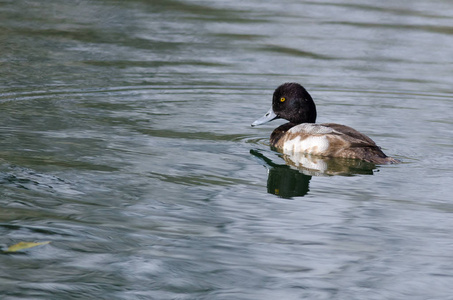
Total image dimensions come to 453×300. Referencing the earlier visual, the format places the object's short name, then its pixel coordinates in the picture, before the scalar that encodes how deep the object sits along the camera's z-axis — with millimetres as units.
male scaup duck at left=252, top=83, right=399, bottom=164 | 15865
